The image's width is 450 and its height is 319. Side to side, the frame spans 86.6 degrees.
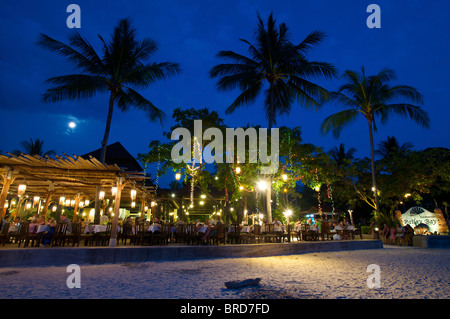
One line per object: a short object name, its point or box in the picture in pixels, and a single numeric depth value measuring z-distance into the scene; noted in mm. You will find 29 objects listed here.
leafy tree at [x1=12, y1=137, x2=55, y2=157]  31969
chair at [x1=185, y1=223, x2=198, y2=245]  9547
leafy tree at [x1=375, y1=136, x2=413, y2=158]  28073
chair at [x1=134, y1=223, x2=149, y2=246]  9016
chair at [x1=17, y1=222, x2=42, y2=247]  7723
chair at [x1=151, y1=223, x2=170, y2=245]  9170
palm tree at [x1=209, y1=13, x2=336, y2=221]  13141
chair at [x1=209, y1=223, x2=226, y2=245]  9616
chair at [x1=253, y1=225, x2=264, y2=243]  10440
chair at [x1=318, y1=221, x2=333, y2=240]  12617
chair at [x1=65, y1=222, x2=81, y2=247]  8117
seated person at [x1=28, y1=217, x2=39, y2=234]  8000
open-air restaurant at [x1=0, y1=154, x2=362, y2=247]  8148
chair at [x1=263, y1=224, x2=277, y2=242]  10683
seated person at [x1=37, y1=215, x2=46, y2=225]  8328
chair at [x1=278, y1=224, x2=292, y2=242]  10831
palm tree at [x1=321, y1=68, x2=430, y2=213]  15031
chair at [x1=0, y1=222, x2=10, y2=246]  8186
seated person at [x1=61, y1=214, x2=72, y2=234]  8836
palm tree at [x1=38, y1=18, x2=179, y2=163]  11023
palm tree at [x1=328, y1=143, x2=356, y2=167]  29344
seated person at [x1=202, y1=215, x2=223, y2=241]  9613
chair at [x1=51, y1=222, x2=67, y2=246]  8044
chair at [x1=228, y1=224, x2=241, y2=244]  10281
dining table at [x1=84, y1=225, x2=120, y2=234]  9078
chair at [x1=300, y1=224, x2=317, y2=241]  11930
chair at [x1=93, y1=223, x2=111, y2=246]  8836
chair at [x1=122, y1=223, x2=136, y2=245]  9777
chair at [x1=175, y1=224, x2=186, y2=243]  9753
